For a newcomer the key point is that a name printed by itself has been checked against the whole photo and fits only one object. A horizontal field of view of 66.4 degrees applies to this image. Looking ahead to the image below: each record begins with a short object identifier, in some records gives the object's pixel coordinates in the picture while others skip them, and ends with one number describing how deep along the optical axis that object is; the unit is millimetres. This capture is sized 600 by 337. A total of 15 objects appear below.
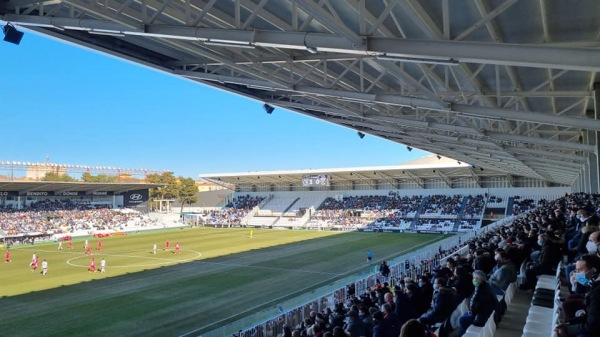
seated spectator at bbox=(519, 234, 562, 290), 8297
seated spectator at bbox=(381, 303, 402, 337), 6184
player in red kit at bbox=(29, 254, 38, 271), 29450
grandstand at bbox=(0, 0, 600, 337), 6402
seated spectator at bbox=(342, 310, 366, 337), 7820
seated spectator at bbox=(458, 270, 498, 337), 6141
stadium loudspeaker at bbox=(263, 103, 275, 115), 17750
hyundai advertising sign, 71000
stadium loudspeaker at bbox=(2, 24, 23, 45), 9855
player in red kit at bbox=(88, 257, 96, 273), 29297
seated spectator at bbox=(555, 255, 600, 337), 3848
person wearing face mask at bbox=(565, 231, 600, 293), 5343
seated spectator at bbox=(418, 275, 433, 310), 8154
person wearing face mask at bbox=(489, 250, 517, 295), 7926
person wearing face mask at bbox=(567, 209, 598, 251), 7977
